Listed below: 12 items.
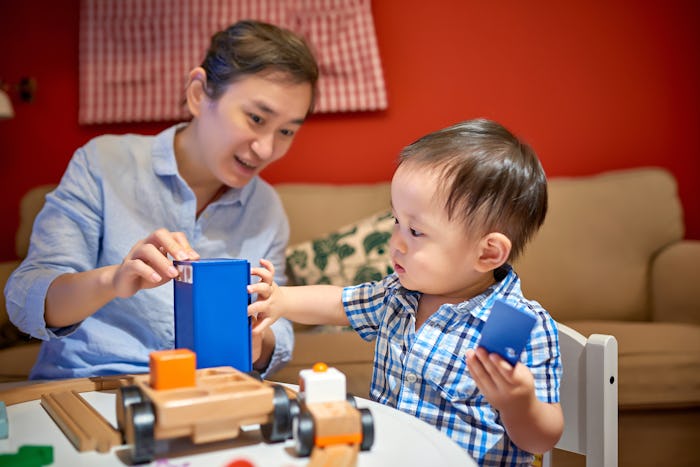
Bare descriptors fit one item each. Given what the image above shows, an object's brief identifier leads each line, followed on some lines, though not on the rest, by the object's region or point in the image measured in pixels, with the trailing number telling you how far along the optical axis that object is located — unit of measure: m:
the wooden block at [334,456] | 0.67
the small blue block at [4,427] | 0.78
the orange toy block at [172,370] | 0.73
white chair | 0.97
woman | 1.26
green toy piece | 0.67
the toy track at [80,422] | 0.73
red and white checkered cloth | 2.79
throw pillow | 2.23
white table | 0.70
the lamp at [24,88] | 2.76
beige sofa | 1.92
